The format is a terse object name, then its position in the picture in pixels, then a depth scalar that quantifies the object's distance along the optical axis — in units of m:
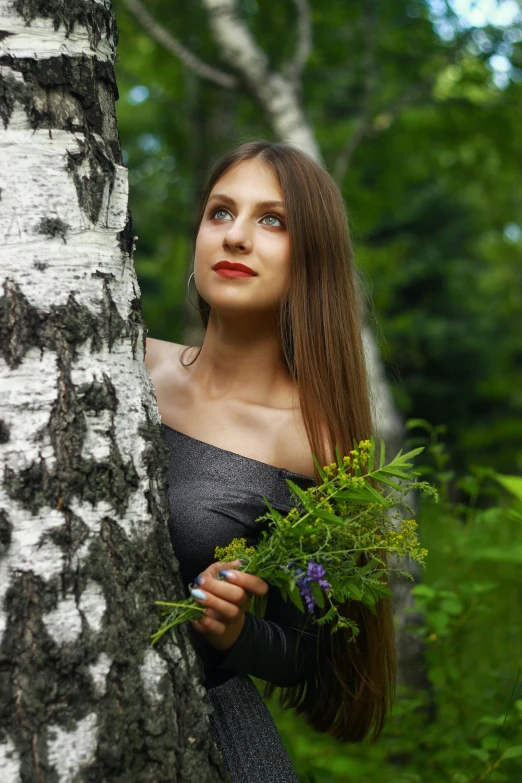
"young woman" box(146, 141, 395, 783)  1.94
